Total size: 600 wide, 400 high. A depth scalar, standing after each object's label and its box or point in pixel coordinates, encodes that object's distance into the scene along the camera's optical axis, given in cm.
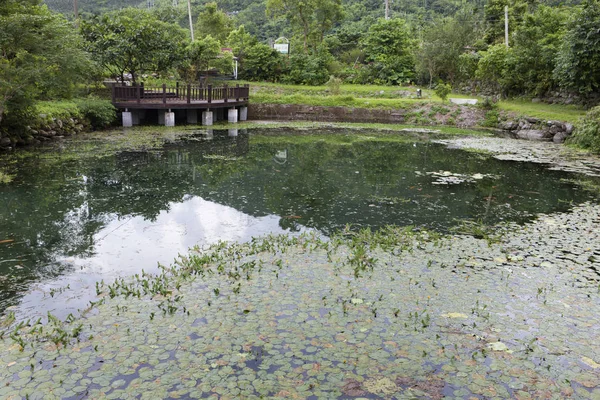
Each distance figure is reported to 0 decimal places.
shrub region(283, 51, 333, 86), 3494
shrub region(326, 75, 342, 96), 3053
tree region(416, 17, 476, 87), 3191
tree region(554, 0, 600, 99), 1903
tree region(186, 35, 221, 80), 2970
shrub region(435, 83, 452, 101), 2719
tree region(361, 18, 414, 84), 3534
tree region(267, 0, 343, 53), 3853
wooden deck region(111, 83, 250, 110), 2066
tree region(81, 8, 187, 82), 2172
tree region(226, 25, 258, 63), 3653
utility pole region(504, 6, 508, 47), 2825
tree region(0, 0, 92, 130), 1272
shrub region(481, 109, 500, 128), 2548
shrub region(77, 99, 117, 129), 1894
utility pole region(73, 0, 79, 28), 3342
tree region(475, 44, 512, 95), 2658
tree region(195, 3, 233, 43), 4166
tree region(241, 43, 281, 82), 3519
